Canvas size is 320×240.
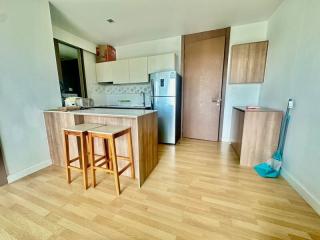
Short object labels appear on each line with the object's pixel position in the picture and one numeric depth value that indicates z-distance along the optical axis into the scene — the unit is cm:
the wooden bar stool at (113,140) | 145
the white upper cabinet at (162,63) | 306
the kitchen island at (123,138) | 167
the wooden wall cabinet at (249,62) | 261
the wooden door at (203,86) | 307
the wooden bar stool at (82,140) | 158
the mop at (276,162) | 185
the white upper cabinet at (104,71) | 365
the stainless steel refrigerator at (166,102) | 292
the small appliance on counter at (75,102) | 236
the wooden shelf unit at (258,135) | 197
